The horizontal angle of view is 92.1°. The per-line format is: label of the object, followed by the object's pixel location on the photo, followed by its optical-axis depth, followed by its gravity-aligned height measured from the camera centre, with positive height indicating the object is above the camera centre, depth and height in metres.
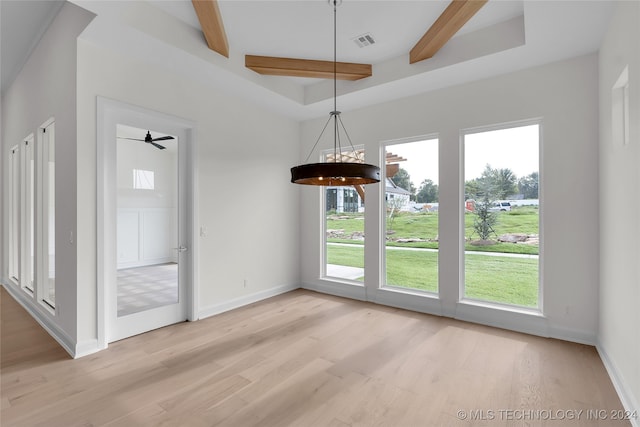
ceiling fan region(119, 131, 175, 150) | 3.59 +0.85
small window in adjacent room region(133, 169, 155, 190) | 3.56 +0.39
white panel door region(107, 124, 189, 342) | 3.38 -0.26
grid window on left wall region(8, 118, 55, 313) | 3.81 -0.03
